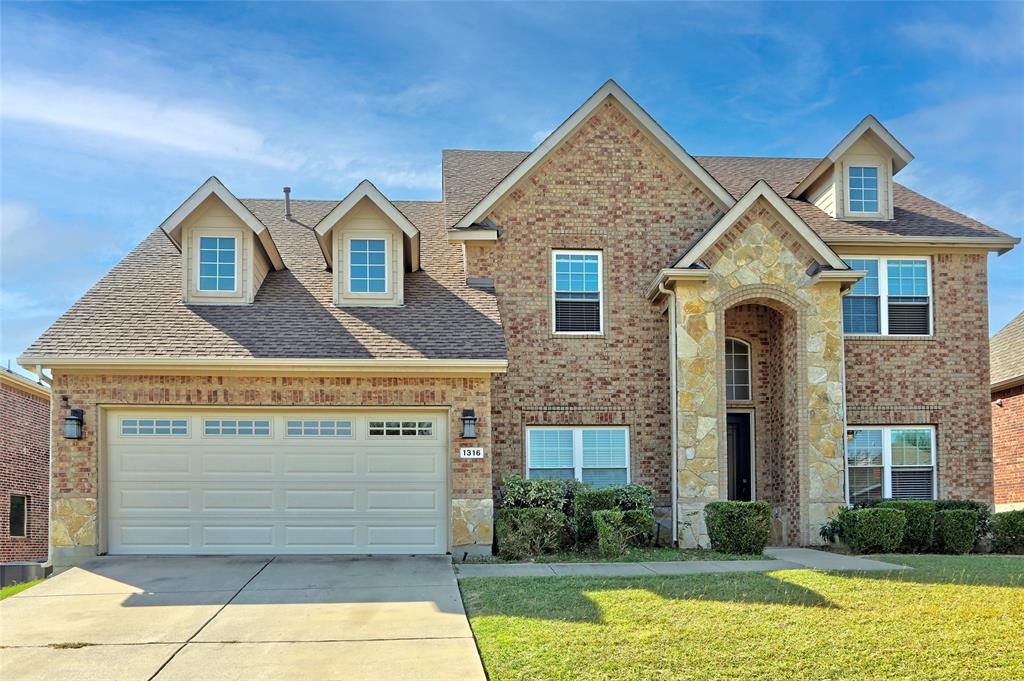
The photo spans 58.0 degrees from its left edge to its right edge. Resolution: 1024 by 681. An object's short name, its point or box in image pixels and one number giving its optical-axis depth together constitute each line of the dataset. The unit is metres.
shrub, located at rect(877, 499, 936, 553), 15.60
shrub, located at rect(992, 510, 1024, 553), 15.95
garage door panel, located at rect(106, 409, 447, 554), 14.80
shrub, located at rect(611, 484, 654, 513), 15.59
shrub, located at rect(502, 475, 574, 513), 15.41
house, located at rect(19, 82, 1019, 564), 14.88
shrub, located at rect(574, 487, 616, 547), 15.45
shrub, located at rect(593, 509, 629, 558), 14.51
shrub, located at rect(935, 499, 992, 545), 16.34
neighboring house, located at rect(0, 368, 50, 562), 21.54
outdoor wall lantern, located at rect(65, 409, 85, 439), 14.41
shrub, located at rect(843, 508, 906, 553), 15.24
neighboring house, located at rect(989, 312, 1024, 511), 21.48
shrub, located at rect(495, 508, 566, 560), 14.70
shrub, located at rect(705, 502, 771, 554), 14.81
